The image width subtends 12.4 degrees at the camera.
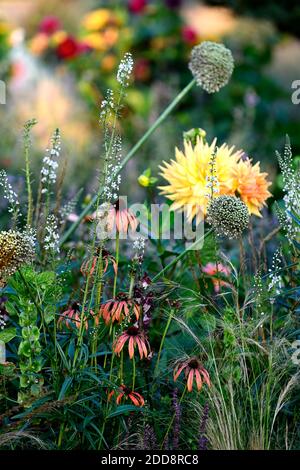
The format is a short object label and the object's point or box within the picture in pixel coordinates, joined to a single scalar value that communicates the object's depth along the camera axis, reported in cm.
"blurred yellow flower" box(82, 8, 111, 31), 1280
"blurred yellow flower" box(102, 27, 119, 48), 1290
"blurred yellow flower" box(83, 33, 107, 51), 1277
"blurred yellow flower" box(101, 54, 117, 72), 1258
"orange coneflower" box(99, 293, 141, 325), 411
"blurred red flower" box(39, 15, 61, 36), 1322
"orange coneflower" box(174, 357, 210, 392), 394
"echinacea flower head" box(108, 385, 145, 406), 405
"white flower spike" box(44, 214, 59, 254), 410
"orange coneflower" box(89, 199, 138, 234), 434
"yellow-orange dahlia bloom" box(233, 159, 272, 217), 483
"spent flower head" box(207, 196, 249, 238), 424
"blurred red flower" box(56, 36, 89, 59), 1271
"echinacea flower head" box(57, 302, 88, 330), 426
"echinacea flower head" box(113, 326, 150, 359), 402
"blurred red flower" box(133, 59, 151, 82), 1303
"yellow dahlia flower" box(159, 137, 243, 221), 486
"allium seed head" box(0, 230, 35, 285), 383
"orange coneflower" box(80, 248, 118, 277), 419
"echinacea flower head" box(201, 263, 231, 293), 506
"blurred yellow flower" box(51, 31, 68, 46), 1280
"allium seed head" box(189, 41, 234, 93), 555
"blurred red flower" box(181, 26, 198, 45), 1304
